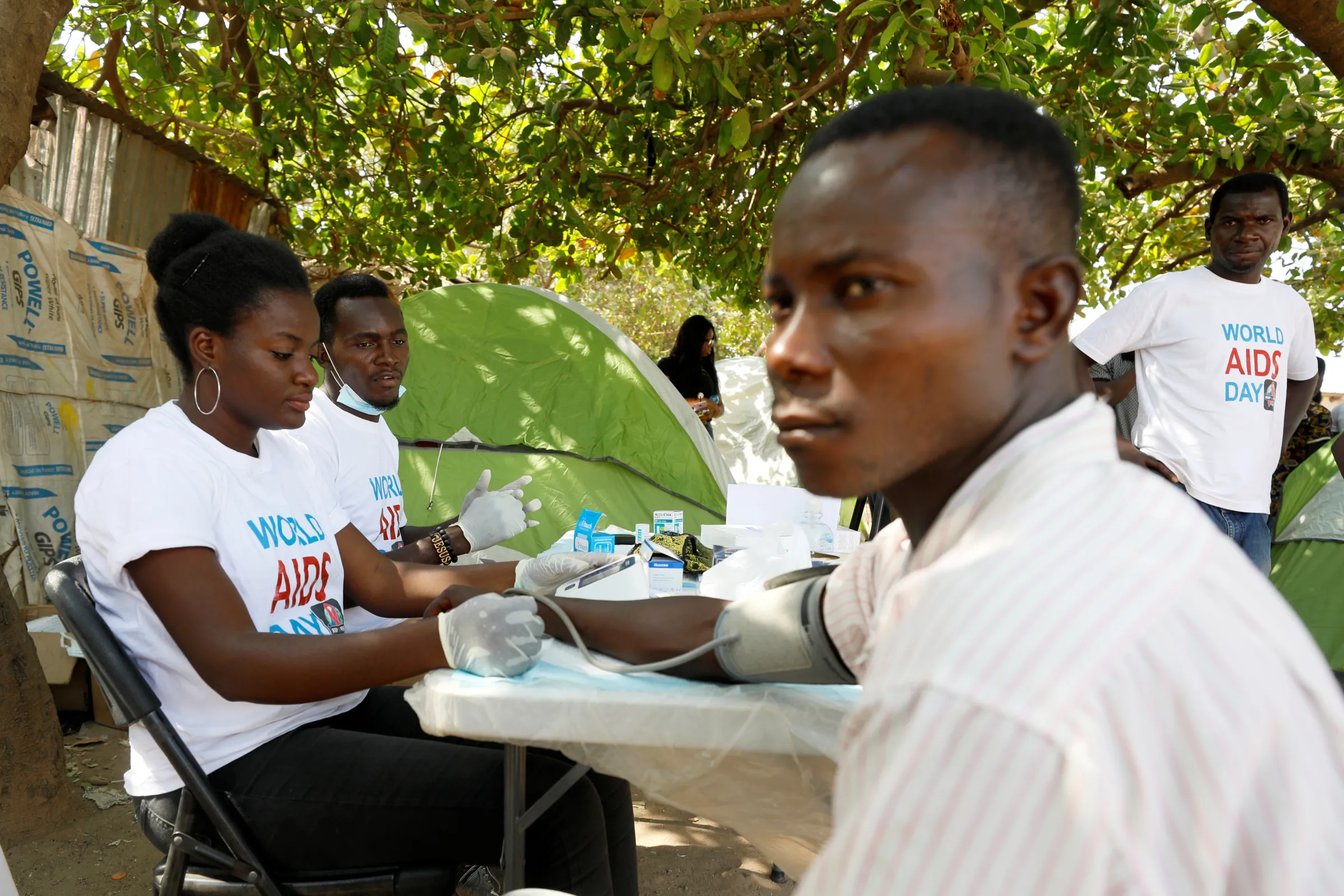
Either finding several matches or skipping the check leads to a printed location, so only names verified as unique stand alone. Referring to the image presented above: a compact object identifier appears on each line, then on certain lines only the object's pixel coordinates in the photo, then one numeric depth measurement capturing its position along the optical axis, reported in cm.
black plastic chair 129
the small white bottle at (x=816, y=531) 244
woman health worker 131
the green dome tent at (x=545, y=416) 382
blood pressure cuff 107
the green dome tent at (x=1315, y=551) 333
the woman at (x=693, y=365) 566
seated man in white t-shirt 237
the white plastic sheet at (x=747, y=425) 788
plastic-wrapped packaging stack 324
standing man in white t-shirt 266
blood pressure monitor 173
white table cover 112
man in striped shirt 44
